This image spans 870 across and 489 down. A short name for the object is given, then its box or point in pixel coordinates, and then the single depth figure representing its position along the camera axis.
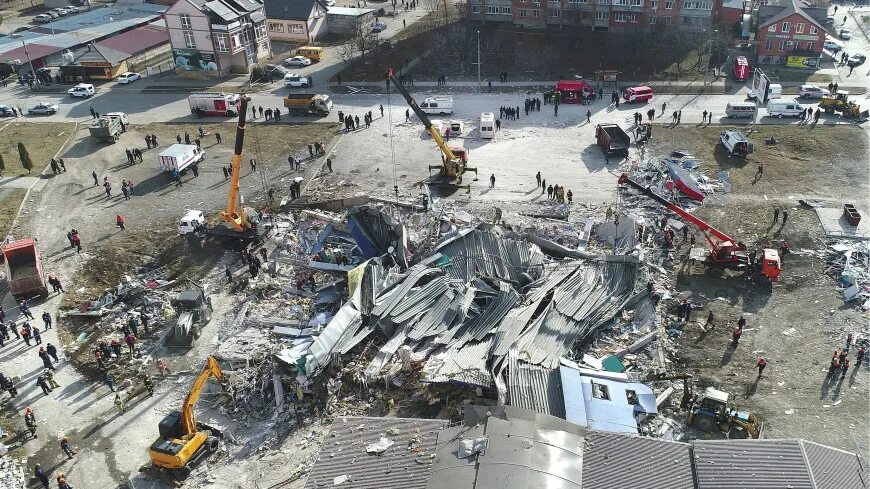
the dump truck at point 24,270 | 29.47
